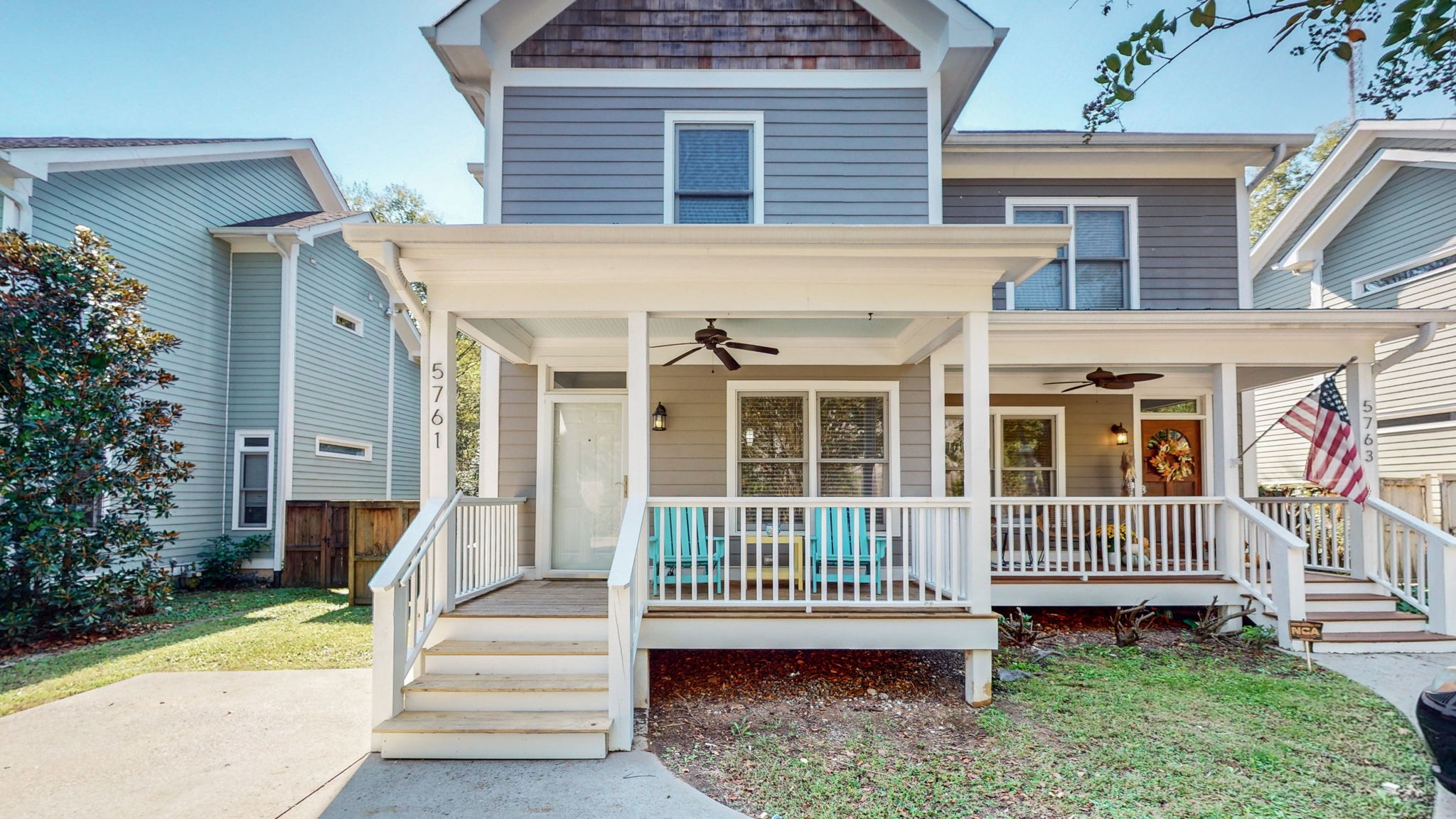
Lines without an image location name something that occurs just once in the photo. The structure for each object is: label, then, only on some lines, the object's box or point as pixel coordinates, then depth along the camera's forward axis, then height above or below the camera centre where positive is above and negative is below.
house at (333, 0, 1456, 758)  5.08 +0.88
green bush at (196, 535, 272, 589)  10.40 -1.61
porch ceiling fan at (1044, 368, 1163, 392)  8.20 +0.79
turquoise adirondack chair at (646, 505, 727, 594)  5.46 -0.81
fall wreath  9.56 -0.07
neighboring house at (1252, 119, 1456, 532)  10.07 +2.97
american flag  6.73 +0.08
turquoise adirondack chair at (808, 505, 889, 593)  5.39 -0.79
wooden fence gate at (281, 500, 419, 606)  10.86 -1.42
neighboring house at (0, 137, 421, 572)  9.30 +2.34
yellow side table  6.42 -1.02
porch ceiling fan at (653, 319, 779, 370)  5.98 +0.88
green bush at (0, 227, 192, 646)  7.07 +0.08
